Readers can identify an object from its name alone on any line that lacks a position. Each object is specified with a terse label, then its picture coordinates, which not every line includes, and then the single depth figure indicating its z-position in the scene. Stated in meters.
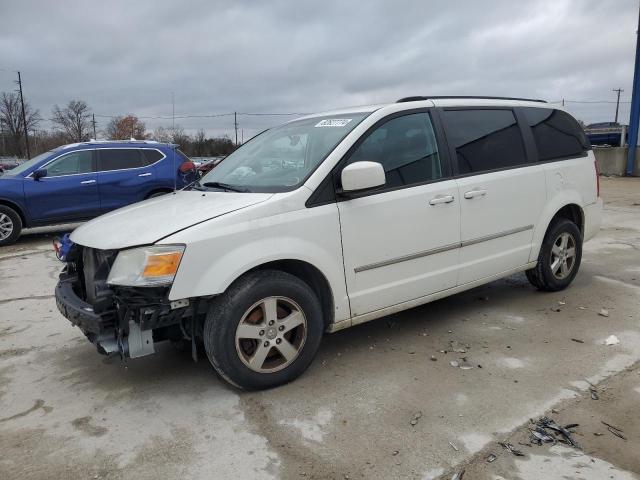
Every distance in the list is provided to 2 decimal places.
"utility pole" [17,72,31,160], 53.41
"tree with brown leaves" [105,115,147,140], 60.12
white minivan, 3.01
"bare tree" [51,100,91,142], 65.94
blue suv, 9.08
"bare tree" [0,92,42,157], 68.44
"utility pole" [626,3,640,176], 18.48
